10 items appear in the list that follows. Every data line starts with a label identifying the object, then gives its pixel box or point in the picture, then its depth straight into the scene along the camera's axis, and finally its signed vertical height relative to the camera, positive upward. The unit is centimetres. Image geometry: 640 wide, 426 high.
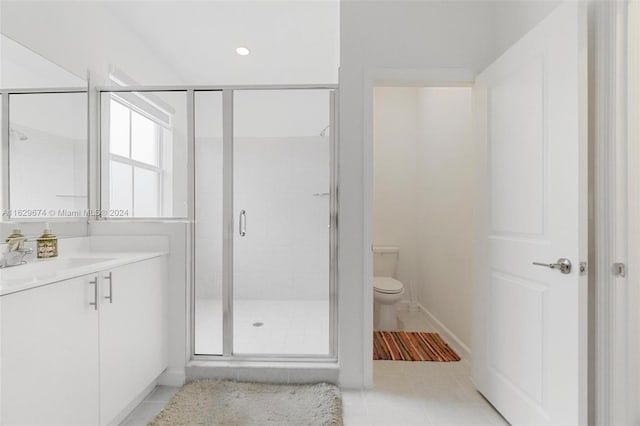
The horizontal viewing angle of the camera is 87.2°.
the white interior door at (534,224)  134 -5
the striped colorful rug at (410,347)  260 -111
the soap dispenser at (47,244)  177 -17
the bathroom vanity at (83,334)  114 -52
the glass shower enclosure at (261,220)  226 -5
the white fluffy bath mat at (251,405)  176 -108
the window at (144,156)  227 +39
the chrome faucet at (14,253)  156 -19
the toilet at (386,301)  302 -79
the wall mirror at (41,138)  164 +41
